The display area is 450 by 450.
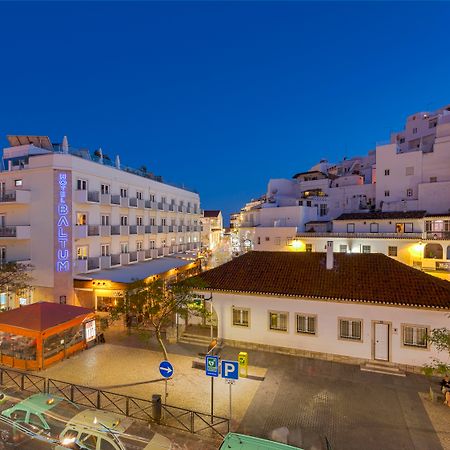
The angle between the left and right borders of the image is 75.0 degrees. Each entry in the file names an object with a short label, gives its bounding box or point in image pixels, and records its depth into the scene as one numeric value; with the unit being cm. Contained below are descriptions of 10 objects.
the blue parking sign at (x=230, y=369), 1044
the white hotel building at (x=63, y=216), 2414
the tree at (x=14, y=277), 2153
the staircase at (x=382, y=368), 1574
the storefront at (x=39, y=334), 1633
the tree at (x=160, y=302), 1490
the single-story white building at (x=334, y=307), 1584
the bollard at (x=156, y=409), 1169
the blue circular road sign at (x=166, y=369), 1134
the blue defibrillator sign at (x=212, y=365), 1078
